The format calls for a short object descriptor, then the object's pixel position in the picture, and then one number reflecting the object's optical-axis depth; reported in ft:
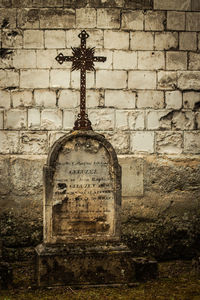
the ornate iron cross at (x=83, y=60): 13.98
